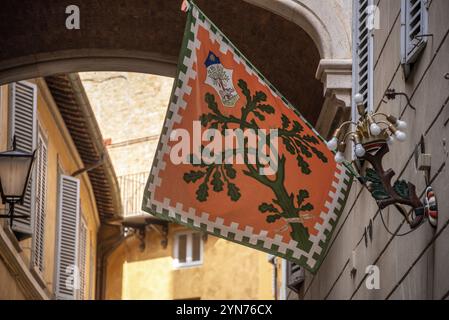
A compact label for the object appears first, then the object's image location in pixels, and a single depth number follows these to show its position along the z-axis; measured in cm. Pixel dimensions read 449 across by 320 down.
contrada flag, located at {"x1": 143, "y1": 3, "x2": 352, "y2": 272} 1191
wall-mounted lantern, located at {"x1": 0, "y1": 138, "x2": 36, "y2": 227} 1517
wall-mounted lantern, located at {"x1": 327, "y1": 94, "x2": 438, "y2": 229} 1010
